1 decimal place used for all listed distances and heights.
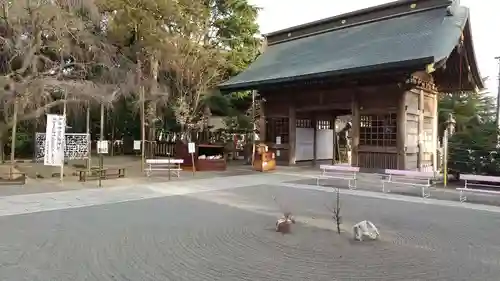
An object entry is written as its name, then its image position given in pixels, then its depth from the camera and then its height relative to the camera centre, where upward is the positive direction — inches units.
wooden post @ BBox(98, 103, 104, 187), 435.4 -16.9
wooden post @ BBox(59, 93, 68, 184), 458.4 +63.8
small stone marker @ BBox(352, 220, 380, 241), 217.2 -46.7
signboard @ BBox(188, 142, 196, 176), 566.3 +0.9
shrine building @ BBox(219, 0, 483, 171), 537.3 +104.1
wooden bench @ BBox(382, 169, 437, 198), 400.2 -35.8
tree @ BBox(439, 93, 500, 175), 448.8 +1.3
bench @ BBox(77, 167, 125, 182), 466.3 -34.7
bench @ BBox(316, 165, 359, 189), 458.6 -34.2
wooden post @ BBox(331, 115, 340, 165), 797.7 +15.7
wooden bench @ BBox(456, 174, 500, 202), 362.4 -27.5
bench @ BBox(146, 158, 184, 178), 535.2 -28.9
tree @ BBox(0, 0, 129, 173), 439.5 +118.5
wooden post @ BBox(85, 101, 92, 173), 514.9 +1.0
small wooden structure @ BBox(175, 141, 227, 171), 634.2 -16.8
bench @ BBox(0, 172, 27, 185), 428.5 -36.9
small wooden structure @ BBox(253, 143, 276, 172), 623.0 -18.9
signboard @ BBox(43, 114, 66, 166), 429.7 +5.9
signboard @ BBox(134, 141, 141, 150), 641.0 +5.2
